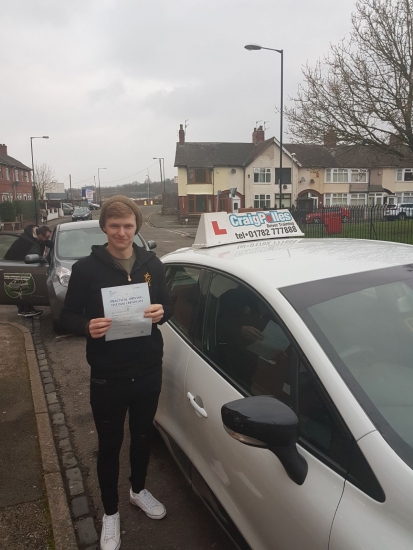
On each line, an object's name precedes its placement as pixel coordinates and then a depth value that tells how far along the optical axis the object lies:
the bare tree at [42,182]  71.43
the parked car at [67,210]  70.62
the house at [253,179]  45.78
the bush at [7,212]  40.38
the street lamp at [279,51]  20.17
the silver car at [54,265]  6.60
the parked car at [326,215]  18.87
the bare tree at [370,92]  13.47
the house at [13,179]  51.59
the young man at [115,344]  2.27
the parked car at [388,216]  18.83
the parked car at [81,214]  51.09
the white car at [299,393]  1.40
